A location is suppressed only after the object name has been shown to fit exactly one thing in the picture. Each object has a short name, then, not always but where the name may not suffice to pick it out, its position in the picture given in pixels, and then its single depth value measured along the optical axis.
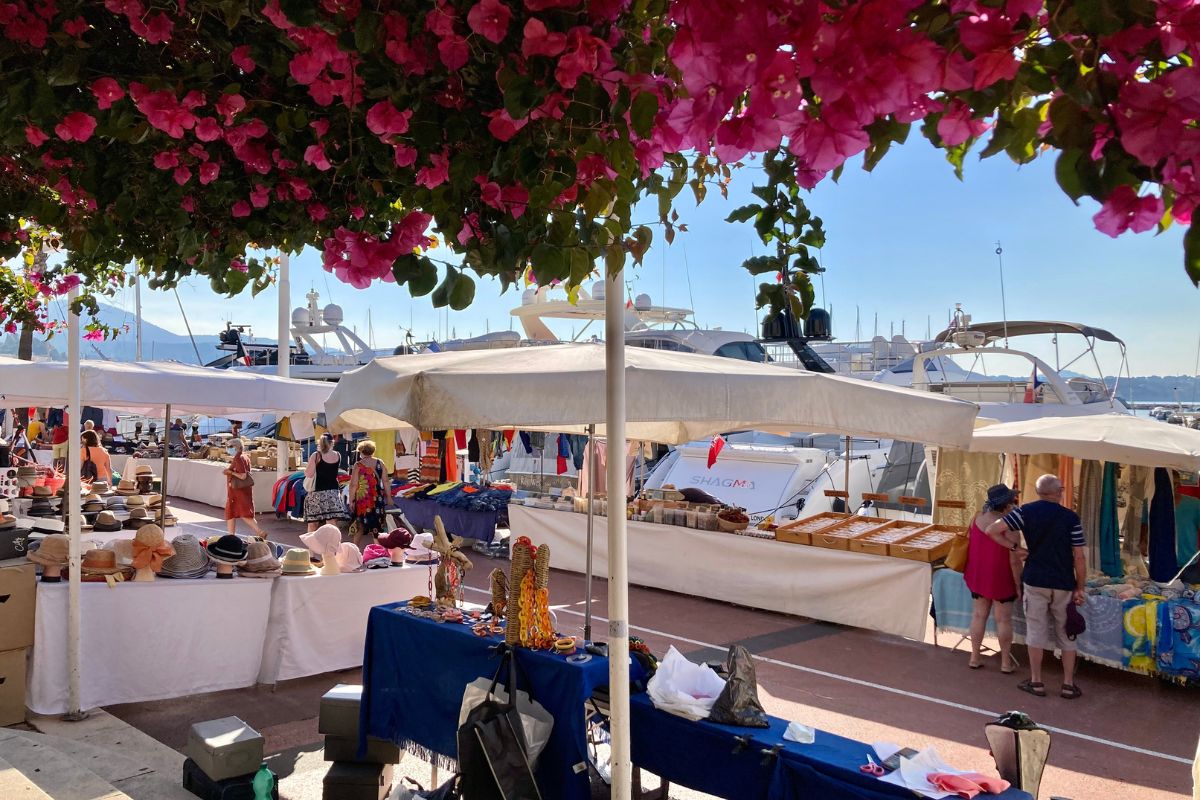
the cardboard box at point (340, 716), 4.89
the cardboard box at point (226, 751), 4.32
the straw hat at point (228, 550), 6.71
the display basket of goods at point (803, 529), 9.38
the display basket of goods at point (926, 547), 8.41
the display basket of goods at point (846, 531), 8.99
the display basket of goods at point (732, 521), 10.02
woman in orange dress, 12.62
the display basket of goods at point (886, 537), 8.68
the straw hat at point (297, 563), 6.89
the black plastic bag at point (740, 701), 3.67
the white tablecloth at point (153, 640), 5.86
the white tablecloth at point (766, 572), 8.49
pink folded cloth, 3.11
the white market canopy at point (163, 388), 7.18
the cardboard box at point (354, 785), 4.53
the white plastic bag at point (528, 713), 3.90
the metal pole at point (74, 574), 5.77
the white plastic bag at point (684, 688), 3.76
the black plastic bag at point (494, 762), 3.65
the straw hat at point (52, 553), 5.98
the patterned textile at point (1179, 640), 6.89
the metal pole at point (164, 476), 8.81
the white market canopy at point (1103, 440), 7.58
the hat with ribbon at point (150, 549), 6.27
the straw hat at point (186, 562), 6.41
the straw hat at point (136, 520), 9.81
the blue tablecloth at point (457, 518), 12.59
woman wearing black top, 12.89
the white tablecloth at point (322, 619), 6.72
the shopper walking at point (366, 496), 12.05
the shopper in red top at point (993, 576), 7.36
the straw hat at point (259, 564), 6.70
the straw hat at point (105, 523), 9.25
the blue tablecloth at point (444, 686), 3.98
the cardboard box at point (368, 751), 4.81
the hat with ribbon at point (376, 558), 7.33
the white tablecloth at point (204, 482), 16.83
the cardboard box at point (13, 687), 5.60
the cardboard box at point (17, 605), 5.66
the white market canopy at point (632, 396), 4.14
